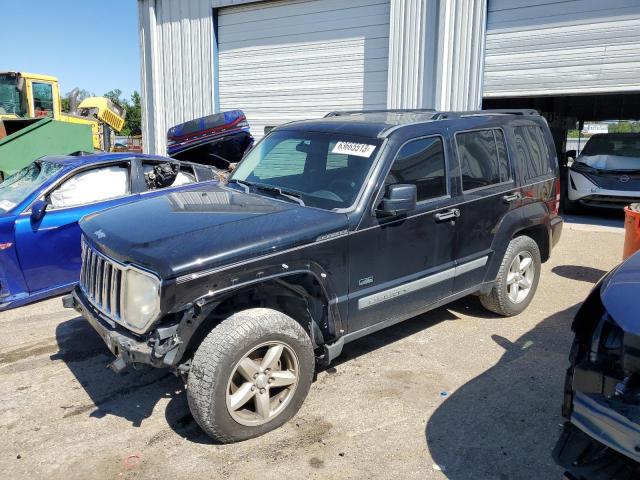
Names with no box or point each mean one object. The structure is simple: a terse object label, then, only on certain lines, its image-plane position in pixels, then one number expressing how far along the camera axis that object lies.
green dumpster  9.91
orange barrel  5.78
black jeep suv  3.14
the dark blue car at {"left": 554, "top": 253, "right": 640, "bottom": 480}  2.28
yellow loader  10.09
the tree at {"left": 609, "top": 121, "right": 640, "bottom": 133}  34.66
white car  10.27
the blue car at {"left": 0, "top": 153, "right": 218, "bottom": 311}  5.33
